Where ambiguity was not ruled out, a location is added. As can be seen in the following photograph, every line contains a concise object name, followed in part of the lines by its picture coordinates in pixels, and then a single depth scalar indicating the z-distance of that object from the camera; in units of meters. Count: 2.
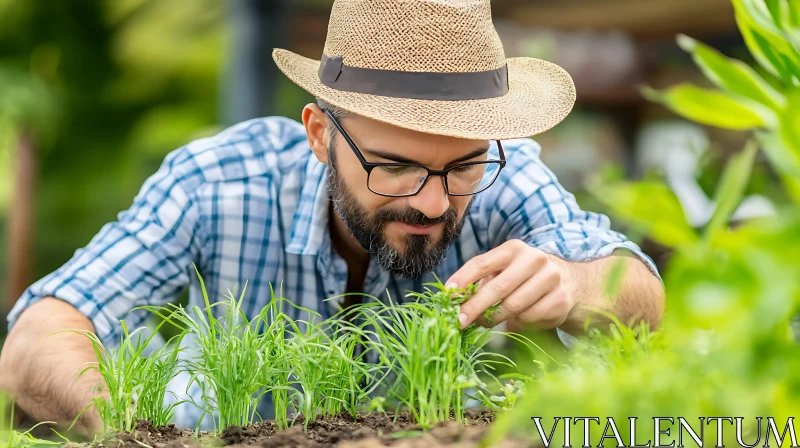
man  1.79
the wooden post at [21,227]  10.26
